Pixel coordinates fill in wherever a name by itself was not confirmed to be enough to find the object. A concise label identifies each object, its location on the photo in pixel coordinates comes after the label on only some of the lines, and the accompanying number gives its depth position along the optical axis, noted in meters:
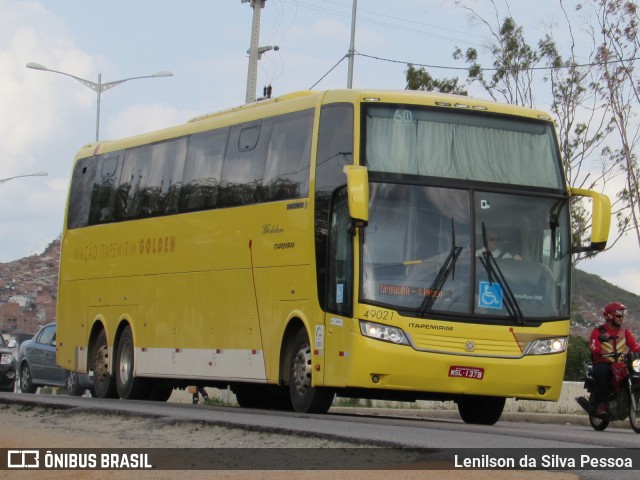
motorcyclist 20.50
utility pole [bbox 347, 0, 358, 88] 42.94
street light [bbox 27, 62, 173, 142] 56.38
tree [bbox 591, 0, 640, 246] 40.16
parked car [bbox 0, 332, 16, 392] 34.50
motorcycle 20.27
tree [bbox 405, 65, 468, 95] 44.03
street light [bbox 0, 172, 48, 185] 71.94
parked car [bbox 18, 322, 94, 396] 34.78
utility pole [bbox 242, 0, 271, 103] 39.53
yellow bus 18.11
